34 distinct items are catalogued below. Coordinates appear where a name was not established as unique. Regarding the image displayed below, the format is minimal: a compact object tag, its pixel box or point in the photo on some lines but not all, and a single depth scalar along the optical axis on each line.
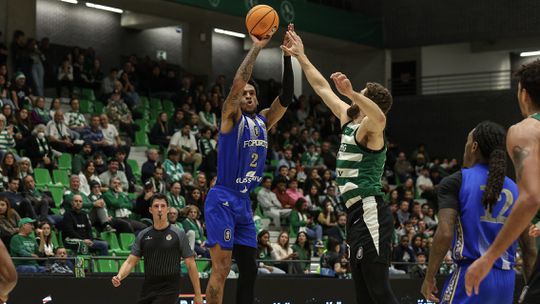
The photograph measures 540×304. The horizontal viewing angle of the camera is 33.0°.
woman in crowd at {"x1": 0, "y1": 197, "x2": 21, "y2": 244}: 13.68
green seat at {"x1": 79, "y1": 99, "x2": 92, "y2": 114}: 20.67
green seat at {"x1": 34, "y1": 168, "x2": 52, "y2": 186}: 16.70
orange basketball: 7.91
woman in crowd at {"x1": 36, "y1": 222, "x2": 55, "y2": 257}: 13.87
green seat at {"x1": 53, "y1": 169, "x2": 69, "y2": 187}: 17.11
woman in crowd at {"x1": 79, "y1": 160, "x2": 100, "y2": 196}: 16.17
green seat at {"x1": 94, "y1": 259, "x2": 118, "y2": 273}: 13.06
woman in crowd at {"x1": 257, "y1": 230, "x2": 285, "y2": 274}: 16.39
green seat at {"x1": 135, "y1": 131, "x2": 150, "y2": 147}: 21.28
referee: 10.09
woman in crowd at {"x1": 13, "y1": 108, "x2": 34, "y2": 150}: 17.14
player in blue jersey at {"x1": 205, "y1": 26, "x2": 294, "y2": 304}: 7.53
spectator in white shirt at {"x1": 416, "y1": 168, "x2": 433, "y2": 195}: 23.77
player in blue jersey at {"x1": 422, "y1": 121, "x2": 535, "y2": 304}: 5.47
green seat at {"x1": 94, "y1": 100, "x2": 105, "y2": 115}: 20.81
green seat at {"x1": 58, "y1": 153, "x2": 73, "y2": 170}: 17.64
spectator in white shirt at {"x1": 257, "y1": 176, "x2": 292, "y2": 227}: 19.42
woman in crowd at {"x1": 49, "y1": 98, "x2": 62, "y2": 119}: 18.02
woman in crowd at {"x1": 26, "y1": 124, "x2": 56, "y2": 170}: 16.92
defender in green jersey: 7.03
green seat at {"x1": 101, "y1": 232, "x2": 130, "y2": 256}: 15.44
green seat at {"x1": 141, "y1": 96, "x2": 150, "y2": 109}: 22.45
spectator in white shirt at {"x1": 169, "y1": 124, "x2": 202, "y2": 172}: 19.69
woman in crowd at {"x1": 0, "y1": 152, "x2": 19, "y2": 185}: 15.38
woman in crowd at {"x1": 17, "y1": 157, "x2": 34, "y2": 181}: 15.71
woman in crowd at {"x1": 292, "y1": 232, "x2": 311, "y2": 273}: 17.28
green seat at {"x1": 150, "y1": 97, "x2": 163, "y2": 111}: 22.81
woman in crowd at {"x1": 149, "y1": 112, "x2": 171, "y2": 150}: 20.59
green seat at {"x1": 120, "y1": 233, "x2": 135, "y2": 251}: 15.67
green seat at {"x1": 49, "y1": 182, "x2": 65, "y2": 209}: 16.55
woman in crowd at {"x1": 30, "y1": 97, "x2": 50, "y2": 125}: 17.69
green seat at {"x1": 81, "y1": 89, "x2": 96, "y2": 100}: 21.47
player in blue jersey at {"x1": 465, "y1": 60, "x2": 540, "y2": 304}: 4.68
